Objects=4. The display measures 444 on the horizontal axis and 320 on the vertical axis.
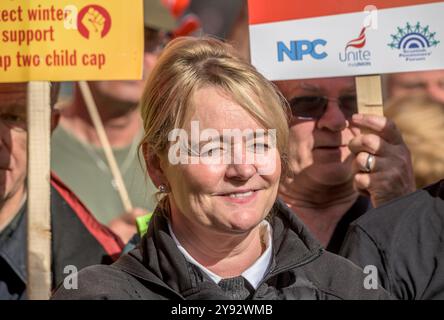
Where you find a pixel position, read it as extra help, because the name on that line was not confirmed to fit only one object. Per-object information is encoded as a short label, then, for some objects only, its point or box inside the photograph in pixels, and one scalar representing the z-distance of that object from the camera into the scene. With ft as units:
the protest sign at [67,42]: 17.60
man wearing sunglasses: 17.72
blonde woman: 13.35
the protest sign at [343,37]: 17.06
